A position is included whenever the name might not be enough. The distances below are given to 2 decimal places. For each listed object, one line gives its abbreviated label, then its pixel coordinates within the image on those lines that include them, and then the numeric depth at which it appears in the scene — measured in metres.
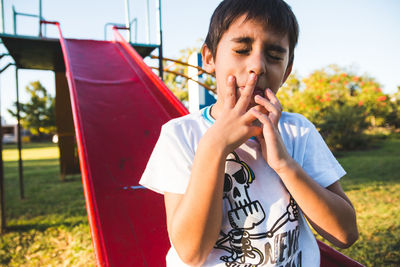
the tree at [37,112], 32.97
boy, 0.81
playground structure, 1.66
